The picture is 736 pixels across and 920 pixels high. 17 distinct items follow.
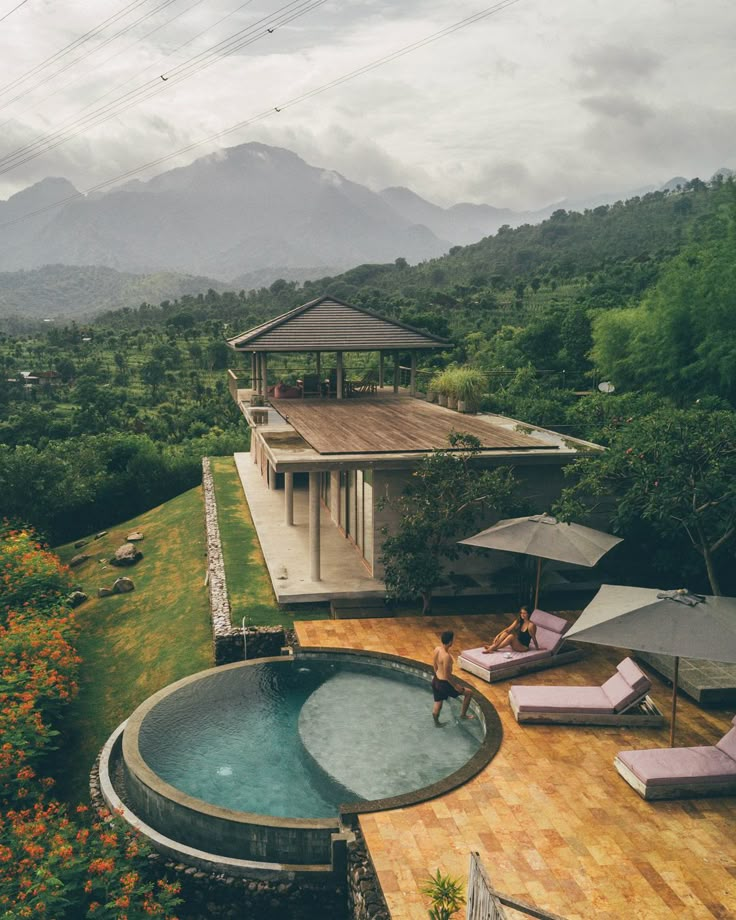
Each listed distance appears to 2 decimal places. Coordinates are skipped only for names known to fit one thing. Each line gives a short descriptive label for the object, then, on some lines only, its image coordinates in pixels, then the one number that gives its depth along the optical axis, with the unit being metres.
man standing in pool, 11.56
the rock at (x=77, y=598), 21.74
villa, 17.05
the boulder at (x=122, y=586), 22.39
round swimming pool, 9.78
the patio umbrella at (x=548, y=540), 13.86
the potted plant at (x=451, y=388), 24.97
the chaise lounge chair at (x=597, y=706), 11.48
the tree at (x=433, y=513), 15.84
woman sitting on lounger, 13.44
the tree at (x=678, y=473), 13.64
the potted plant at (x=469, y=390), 24.52
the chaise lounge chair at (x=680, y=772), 9.64
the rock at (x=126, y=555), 25.33
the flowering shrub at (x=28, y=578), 17.89
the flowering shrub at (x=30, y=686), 11.53
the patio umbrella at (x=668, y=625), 9.66
